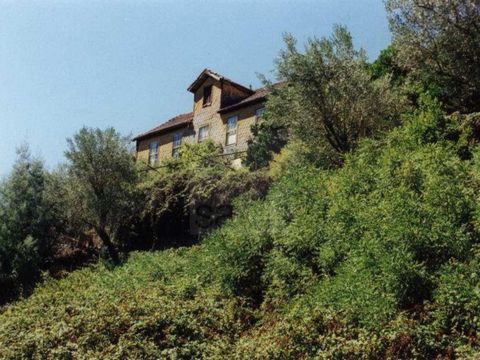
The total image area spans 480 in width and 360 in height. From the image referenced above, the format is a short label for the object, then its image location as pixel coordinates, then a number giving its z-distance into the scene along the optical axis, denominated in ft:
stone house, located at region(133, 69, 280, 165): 104.83
